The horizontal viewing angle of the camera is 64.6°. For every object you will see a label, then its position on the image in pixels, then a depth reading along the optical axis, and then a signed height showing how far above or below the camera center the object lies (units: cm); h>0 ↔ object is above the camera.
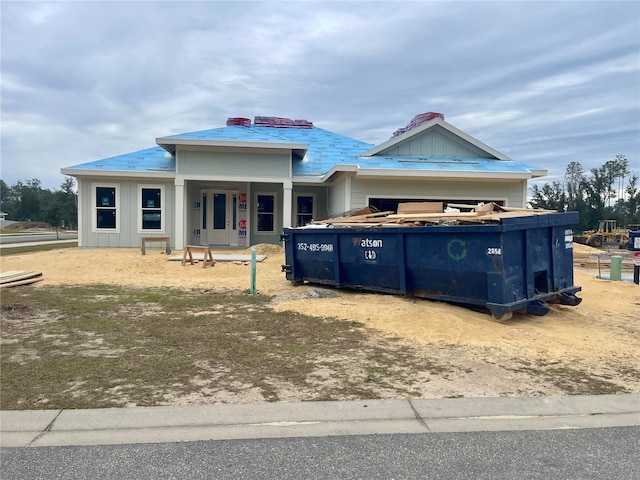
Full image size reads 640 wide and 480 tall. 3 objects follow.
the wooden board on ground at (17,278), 1130 -121
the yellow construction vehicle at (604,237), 3603 -98
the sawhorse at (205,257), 1488 -95
